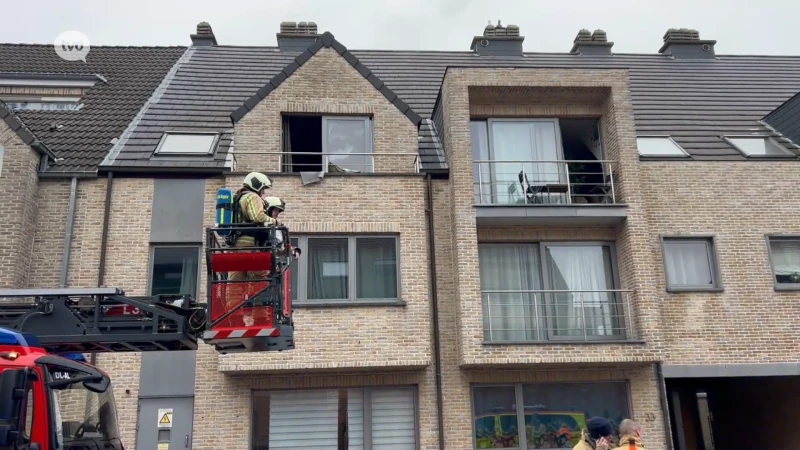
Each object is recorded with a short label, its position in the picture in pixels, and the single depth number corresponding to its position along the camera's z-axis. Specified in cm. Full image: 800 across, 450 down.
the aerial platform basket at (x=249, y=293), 646
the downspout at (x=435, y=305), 1168
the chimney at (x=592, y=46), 2002
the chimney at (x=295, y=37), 1889
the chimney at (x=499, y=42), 1947
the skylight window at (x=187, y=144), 1314
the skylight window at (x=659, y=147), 1416
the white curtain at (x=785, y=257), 1318
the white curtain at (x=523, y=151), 1357
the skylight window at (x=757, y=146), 1435
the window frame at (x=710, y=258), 1277
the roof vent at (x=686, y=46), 2020
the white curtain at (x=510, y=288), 1237
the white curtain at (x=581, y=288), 1255
